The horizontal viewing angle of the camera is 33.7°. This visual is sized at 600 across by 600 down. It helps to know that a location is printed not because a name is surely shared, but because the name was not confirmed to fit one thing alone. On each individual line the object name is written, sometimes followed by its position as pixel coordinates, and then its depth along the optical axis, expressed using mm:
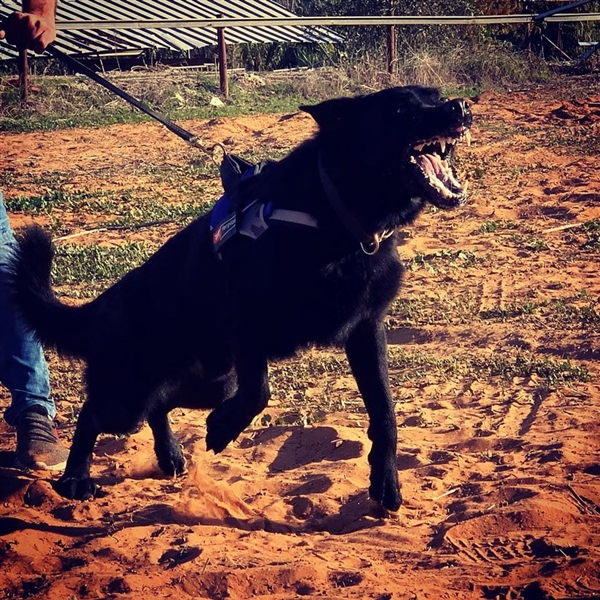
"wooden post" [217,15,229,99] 15880
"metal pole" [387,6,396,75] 16797
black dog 3707
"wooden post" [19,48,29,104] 15059
